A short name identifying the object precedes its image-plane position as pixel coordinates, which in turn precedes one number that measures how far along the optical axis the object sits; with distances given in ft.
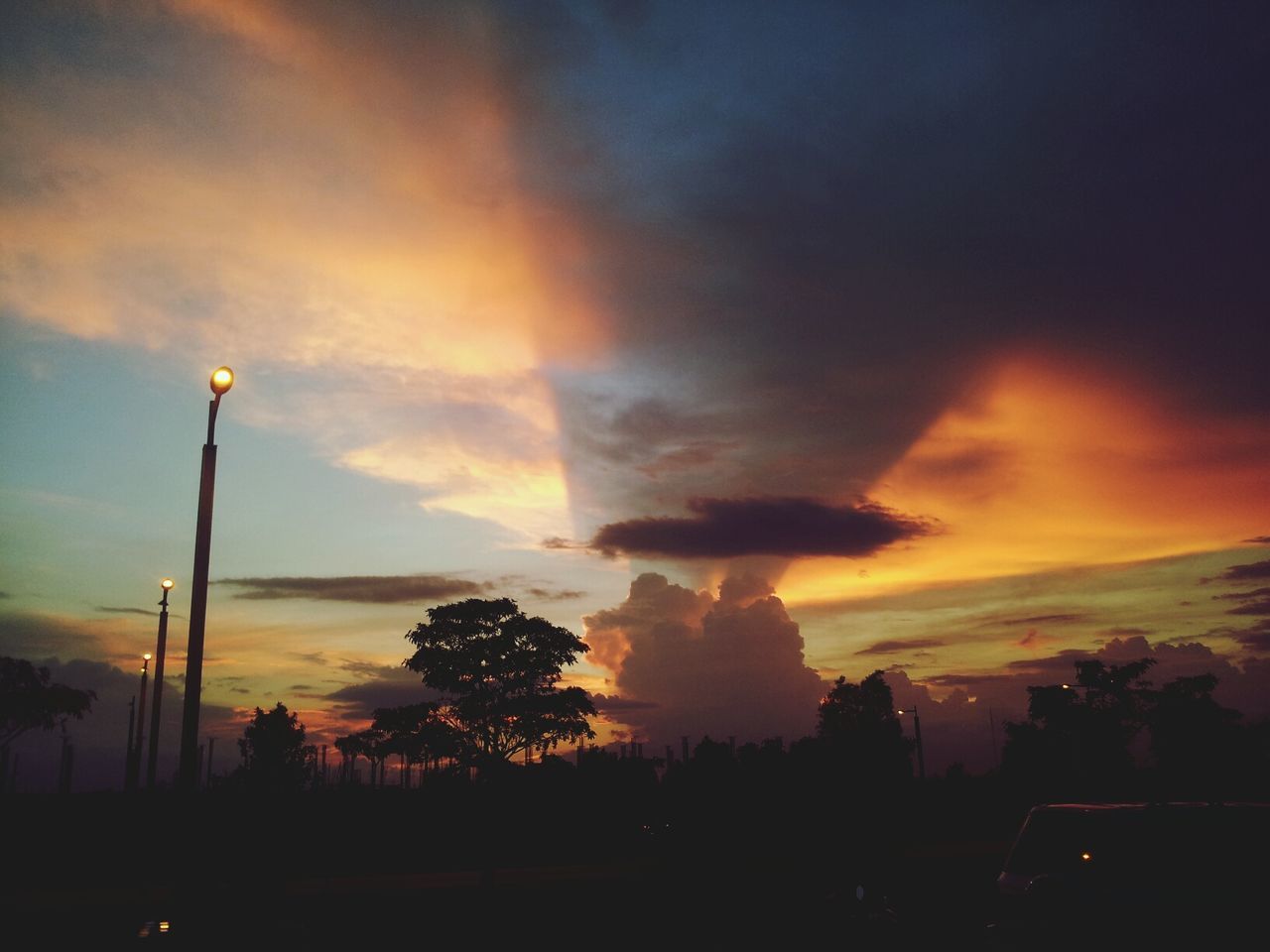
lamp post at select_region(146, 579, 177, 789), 96.12
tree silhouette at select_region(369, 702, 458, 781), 116.26
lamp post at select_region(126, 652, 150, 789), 137.80
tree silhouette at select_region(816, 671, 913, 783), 215.10
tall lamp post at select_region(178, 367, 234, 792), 47.70
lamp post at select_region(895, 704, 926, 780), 232.94
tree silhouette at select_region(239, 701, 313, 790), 231.09
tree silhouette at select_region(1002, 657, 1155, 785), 234.17
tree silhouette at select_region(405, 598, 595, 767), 118.21
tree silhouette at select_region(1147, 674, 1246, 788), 217.56
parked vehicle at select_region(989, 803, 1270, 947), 29.07
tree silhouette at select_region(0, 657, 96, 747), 123.95
